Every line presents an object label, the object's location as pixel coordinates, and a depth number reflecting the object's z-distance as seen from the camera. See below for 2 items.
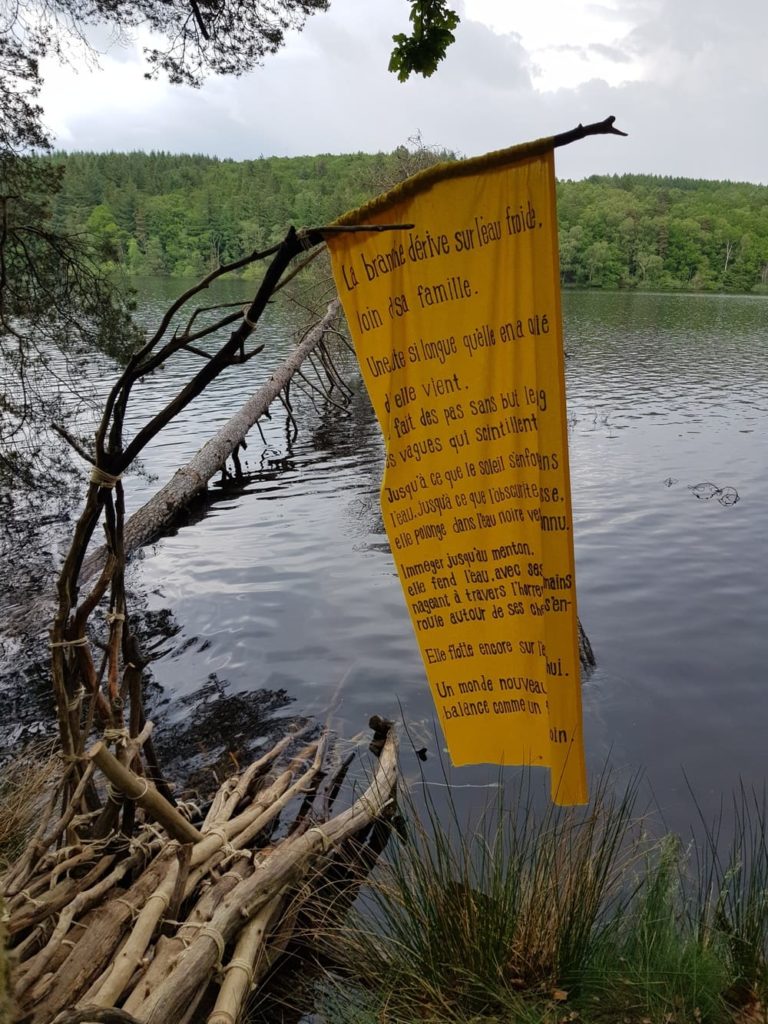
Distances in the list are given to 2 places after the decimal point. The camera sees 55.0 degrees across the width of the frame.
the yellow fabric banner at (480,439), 2.79
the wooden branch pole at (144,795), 2.99
